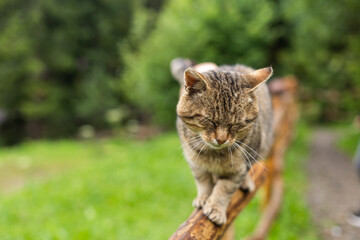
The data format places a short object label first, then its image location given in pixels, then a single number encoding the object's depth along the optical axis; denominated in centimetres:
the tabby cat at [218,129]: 85
